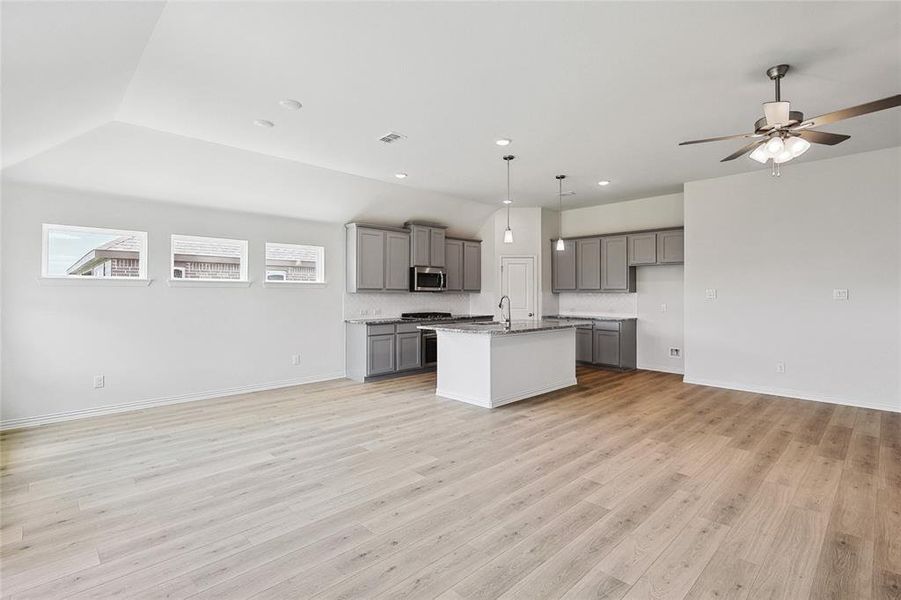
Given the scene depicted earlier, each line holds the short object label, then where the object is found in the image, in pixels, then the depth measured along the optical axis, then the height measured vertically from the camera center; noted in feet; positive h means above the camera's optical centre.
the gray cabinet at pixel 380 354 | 21.20 -2.62
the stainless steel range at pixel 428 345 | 23.68 -2.37
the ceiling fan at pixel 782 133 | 9.10 +3.74
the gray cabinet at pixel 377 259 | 21.85 +2.26
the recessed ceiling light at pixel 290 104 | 11.68 +5.42
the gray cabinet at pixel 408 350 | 22.41 -2.55
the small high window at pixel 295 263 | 20.11 +1.89
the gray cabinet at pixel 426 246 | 23.98 +3.18
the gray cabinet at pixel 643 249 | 22.82 +2.83
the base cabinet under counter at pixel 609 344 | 23.63 -2.39
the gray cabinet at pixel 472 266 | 27.02 +2.25
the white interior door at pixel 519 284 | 26.55 +1.10
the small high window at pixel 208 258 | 17.39 +1.84
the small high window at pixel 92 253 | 14.69 +1.78
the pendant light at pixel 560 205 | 18.28 +5.60
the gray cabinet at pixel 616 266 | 23.90 +1.97
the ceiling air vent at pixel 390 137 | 14.22 +5.50
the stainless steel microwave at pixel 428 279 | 24.02 +1.30
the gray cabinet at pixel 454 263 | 26.09 +2.34
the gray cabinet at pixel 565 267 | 26.17 +2.09
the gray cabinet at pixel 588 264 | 25.12 +2.20
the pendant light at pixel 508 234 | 16.46 +2.64
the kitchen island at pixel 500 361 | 16.16 -2.36
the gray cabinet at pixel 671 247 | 21.80 +2.80
